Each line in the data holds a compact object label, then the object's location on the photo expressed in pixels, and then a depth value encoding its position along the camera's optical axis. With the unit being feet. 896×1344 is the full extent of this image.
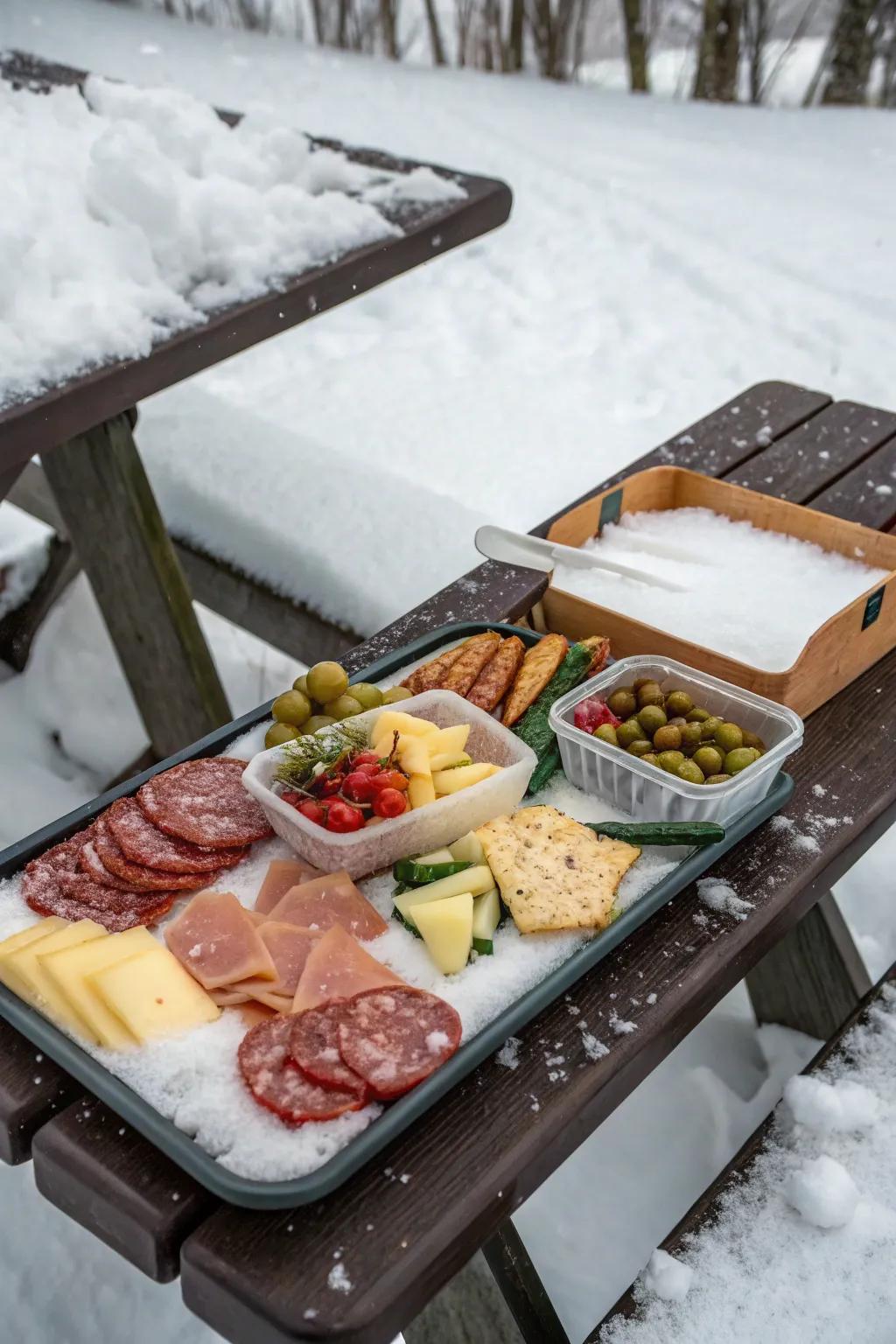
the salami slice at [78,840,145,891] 3.82
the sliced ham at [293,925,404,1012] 3.41
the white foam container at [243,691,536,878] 3.79
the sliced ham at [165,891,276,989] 3.45
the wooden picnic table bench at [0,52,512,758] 6.12
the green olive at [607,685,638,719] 4.44
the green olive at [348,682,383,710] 4.48
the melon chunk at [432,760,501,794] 3.99
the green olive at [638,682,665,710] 4.40
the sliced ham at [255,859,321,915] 3.79
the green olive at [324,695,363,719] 4.39
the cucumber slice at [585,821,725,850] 3.90
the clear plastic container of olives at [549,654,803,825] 4.01
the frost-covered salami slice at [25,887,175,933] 3.70
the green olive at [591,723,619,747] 4.23
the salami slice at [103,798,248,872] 3.84
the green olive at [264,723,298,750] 4.33
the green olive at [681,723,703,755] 4.21
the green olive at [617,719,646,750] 4.28
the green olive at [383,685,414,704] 4.48
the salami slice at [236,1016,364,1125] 3.10
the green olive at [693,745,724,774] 4.12
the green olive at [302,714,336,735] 4.38
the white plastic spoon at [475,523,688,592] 5.38
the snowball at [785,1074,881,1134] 4.52
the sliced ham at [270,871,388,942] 3.68
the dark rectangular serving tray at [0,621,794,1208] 2.97
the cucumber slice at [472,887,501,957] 3.61
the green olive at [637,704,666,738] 4.31
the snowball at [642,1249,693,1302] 3.92
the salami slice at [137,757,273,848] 3.95
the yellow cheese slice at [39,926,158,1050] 3.31
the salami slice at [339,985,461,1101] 3.19
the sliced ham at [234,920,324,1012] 3.45
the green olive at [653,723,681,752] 4.20
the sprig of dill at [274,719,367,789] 4.02
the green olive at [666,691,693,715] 4.36
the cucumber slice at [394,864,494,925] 3.68
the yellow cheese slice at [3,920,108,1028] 3.40
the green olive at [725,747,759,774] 4.09
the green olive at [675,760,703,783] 4.07
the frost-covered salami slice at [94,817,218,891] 3.80
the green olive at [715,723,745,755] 4.19
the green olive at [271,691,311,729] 4.41
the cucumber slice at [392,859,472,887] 3.74
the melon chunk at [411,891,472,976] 3.55
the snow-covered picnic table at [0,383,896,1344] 2.94
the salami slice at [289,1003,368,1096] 3.15
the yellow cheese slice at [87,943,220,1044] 3.32
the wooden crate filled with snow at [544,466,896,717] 4.80
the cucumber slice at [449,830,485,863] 3.85
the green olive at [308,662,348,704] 4.43
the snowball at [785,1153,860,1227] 4.14
